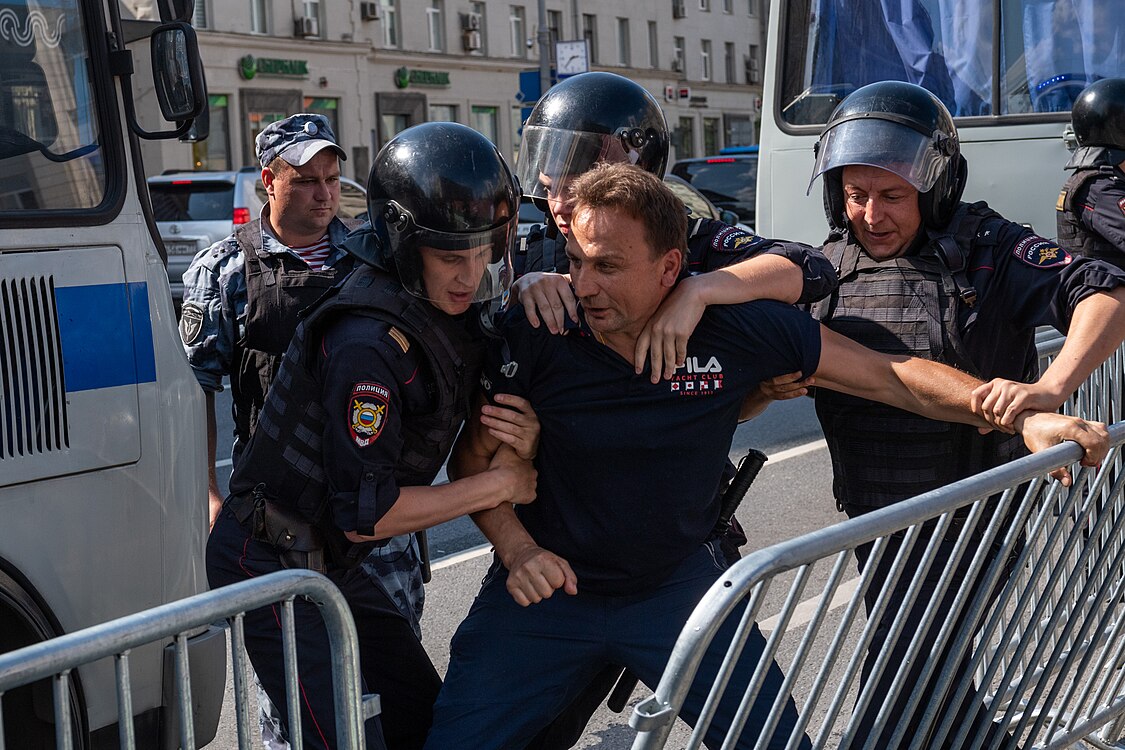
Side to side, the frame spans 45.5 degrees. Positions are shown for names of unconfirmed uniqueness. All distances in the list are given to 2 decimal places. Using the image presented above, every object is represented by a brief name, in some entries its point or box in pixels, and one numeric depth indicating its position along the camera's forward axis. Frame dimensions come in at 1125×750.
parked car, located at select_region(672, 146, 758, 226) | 18.67
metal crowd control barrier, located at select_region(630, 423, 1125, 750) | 2.12
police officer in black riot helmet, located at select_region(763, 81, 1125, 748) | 3.17
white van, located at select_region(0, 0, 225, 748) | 3.11
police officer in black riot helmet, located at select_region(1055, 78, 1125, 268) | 5.67
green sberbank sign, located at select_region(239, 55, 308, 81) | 31.66
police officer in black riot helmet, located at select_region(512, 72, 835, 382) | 2.93
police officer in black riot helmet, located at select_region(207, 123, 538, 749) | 2.64
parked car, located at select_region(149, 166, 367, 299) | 14.70
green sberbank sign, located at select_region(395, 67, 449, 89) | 36.03
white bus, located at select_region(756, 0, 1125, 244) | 7.55
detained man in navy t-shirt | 2.82
